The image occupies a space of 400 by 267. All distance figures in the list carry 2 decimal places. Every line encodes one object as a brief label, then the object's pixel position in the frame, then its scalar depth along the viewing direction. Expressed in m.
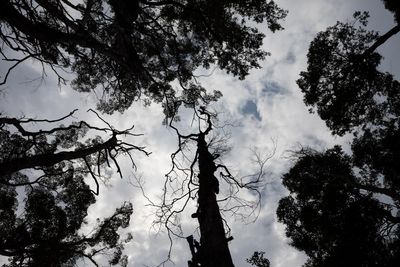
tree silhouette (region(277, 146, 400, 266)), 9.84
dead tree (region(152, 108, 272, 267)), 4.20
